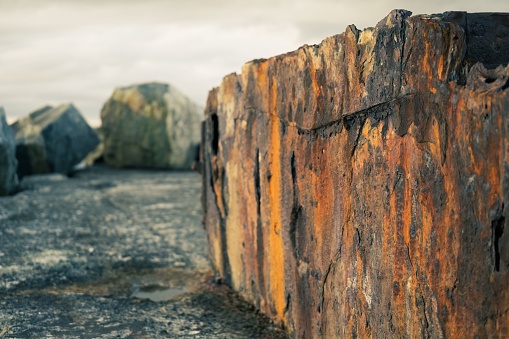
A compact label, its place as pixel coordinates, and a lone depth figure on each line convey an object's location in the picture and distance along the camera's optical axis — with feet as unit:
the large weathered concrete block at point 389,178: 5.63
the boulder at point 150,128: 32.32
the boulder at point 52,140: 30.32
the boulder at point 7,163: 23.36
